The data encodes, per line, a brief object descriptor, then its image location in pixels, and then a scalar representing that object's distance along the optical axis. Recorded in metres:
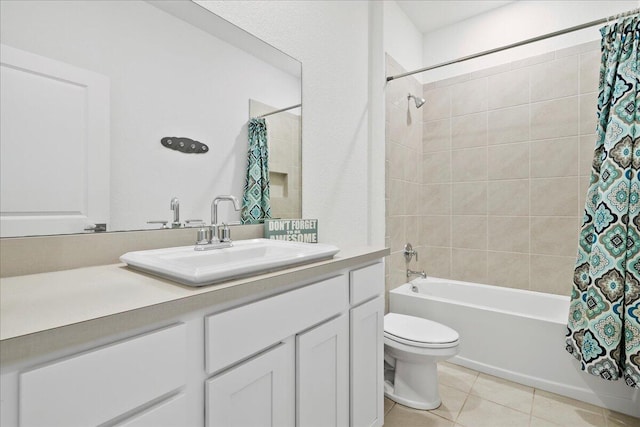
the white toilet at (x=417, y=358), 1.68
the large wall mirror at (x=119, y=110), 0.89
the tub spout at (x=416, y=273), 2.71
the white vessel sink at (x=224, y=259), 0.76
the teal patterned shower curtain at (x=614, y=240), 1.60
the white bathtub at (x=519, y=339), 1.80
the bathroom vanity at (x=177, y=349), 0.51
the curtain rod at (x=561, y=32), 1.78
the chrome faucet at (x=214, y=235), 1.17
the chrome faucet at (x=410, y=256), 2.71
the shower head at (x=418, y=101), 2.71
